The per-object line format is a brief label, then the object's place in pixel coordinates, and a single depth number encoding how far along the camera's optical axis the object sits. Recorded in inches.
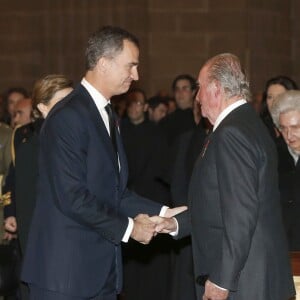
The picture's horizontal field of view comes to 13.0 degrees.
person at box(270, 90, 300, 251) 330.5
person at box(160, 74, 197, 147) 543.1
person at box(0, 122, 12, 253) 413.9
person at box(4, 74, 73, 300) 330.9
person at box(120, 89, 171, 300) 466.0
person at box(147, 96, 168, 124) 597.0
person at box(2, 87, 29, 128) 544.5
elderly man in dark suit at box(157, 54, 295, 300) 241.0
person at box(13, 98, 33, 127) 438.9
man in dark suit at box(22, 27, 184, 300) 261.0
